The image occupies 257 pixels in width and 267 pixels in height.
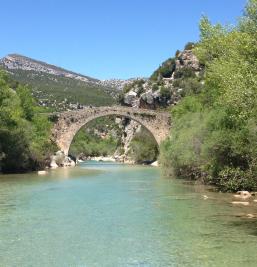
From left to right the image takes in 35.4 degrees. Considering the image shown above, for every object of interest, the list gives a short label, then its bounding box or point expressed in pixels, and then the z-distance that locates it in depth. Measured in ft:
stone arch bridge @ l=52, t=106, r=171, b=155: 191.59
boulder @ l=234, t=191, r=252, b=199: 62.41
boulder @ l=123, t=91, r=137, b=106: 259.13
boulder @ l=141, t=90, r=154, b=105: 240.03
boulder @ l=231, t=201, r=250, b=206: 55.70
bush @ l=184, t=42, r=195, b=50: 258.35
